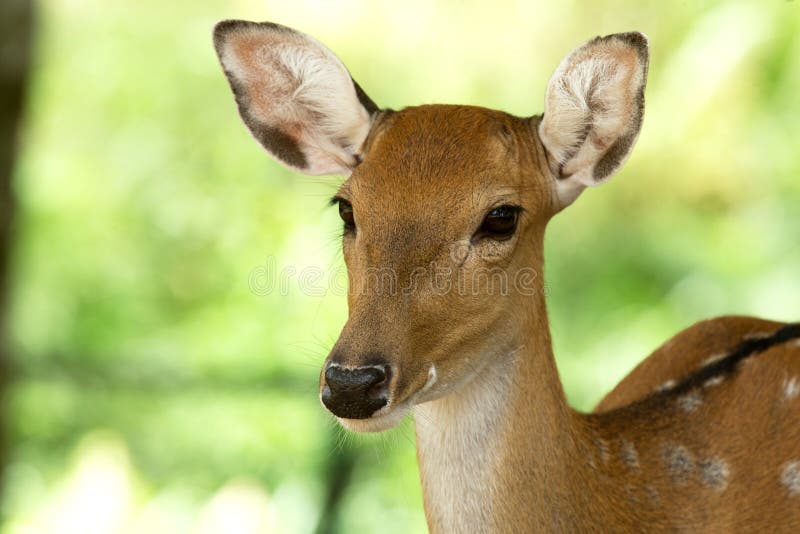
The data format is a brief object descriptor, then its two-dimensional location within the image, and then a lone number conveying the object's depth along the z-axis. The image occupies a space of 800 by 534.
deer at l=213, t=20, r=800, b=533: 5.33
